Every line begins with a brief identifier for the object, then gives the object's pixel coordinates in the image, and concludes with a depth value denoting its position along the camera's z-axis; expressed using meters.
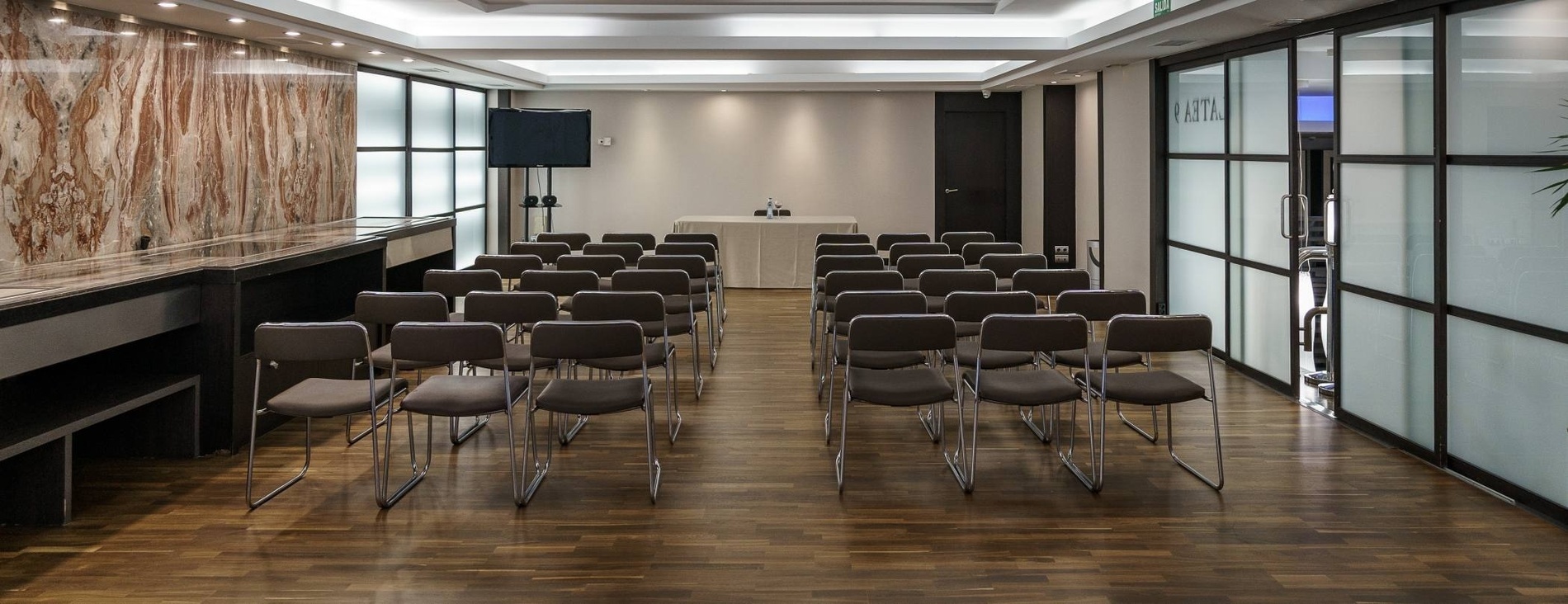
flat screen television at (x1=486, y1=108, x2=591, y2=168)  12.71
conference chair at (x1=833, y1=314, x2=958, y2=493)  5.09
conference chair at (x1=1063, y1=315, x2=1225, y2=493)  5.01
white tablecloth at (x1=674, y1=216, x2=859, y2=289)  13.13
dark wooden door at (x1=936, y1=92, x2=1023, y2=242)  15.83
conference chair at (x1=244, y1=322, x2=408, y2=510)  4.86
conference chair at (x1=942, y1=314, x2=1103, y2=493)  5.04
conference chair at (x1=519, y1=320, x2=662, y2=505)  4.86
